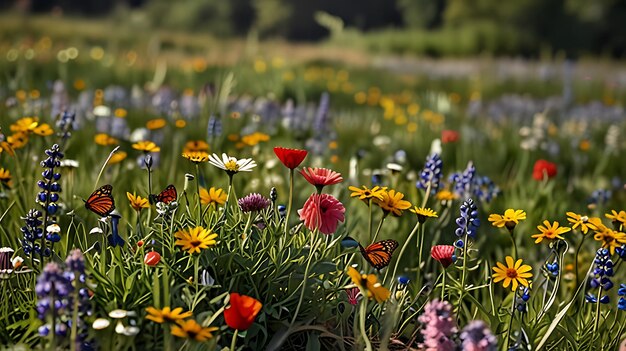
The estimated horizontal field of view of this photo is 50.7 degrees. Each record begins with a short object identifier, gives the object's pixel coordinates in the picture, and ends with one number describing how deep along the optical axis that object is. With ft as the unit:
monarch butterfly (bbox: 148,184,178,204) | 5.83
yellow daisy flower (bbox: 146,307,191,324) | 4.33
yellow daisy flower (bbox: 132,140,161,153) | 7.03
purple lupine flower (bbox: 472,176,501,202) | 9.43
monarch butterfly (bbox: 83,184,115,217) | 5.59
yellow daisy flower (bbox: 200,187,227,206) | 6.18
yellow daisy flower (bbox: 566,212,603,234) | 5.43
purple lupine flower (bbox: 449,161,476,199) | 8.46
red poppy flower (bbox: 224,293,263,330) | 4.31
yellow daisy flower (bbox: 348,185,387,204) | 5.54
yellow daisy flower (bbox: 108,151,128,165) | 8.25
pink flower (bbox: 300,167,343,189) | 5.42
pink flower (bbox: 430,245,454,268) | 5.51
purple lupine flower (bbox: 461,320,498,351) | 4.22
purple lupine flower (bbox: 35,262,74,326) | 4.07
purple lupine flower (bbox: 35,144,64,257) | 5.25
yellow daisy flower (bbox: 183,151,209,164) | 5.66
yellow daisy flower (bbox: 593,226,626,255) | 5.41
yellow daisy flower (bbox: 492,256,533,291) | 5.44
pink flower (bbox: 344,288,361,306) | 5.64
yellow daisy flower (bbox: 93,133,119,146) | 8.95
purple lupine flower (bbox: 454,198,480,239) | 5.63
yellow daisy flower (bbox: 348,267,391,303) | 4.56
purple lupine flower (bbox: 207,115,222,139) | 10.16
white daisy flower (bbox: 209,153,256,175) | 5.47
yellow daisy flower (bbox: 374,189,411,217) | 5.69
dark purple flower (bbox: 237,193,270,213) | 5.76
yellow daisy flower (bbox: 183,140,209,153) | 8.67
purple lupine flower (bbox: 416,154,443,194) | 7.95
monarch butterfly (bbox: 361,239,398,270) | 5.63
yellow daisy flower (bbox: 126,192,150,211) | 5.70
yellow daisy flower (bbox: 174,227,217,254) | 4.80
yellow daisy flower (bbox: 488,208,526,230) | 5.46
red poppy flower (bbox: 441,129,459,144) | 12.48
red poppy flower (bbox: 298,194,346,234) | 5.44
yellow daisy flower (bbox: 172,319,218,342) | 4.18
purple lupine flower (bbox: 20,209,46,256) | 5.41
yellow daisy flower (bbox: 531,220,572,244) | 5.40
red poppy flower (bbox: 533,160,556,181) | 10.41
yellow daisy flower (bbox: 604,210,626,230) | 5.70
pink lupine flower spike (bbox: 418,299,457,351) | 4.55
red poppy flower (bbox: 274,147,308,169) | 5.36
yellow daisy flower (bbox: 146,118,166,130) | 9.93
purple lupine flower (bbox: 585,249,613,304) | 5.63
